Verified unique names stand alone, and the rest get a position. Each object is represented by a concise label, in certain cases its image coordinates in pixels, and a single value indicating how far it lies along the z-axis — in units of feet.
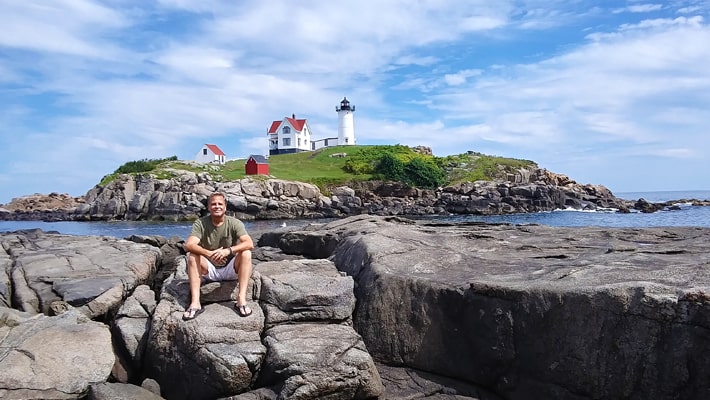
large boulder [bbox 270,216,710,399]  27.43
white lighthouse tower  424.05
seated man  34.63
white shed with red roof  372.79
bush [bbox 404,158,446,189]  305.73
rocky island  238.07
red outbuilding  286.66
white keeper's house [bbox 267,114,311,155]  406.21
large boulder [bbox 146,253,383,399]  30.96
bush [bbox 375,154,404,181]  308.60
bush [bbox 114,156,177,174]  290.15
